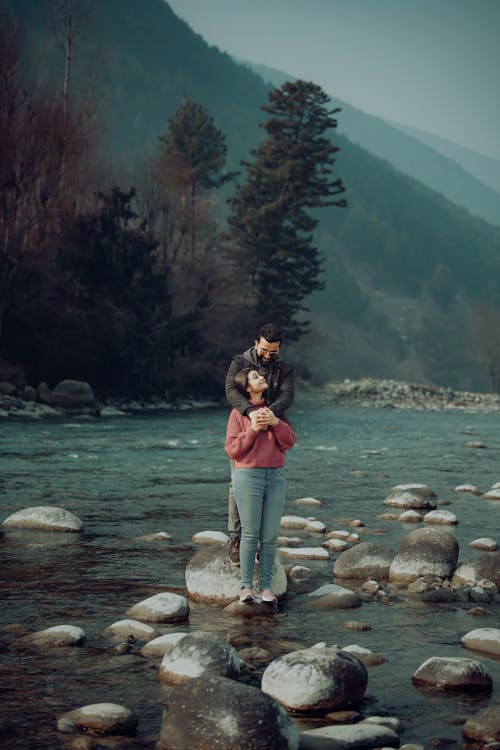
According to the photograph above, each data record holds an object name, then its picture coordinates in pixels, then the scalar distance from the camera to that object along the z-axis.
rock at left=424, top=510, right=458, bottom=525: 11.07
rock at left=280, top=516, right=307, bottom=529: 10.79
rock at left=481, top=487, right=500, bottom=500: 13.38
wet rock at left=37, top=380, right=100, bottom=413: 32.59
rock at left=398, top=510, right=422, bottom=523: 11.33
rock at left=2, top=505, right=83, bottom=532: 10.00
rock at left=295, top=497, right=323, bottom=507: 12.68
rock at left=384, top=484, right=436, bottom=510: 12.63
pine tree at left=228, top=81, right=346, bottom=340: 53.50
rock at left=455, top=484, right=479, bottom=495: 14.18
